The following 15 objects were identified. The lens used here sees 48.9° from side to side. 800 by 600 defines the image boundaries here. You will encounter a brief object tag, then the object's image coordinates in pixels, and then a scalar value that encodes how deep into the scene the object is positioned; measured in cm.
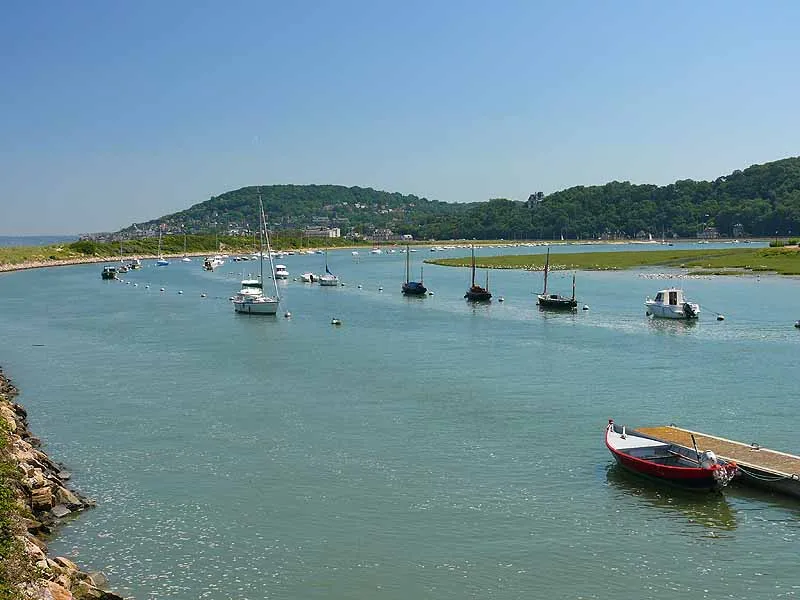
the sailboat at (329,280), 13319
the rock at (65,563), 2286
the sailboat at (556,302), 8869
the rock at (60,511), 2833
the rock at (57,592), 1980
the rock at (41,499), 2788
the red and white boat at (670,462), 2952
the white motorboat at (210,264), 18150
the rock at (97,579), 2297
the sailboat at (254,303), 8831
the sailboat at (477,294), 10044
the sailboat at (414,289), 10956
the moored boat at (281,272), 15412
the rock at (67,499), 2917
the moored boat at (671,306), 7919
